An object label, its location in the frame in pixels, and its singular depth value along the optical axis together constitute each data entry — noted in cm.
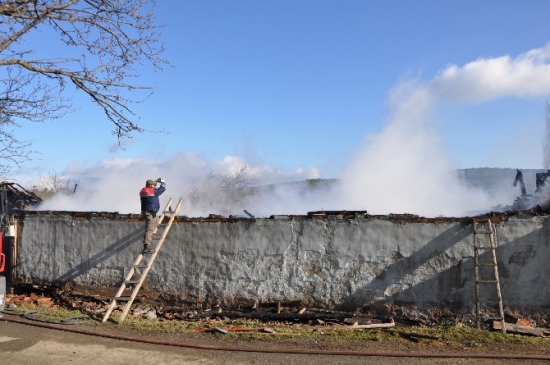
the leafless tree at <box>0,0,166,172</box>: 912
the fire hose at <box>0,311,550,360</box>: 666
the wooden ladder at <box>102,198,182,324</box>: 900
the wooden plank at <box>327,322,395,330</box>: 826
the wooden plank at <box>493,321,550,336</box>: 771
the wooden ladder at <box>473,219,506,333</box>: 809
